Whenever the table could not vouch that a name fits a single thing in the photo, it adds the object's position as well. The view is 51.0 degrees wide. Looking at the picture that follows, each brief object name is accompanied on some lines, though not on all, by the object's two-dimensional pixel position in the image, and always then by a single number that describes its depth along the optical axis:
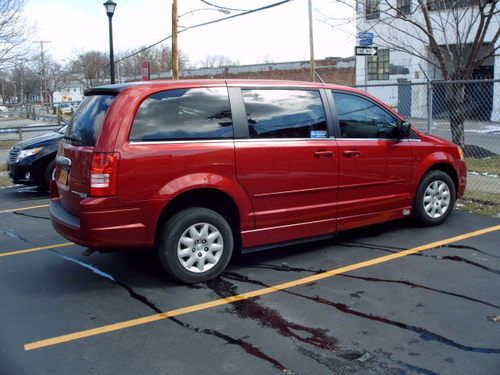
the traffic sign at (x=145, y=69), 18.81
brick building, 44.22
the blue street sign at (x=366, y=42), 13.01
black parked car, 9.69
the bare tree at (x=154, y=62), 64.38
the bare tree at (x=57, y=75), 65.02
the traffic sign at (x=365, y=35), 13.05
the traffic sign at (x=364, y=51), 12.38
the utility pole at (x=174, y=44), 20.26
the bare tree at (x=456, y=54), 12.03
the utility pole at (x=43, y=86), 56.01
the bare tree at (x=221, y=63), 77.89
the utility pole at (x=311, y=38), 30.74
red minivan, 4.52
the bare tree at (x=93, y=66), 55.38
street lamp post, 17.56
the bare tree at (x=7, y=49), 20.14
